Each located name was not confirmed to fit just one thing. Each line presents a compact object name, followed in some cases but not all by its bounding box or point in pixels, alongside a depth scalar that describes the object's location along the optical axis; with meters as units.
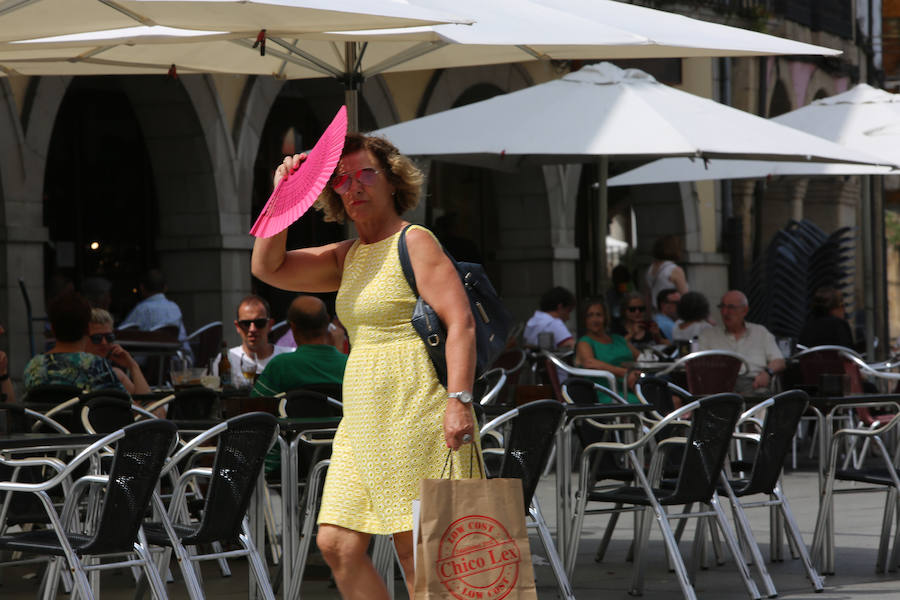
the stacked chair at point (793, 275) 34.78
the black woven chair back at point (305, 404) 13.60
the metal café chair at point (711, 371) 20.41
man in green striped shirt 14.31
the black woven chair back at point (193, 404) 14.83
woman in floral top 14.55
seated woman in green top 21.59
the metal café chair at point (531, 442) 12.02
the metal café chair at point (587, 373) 19.30
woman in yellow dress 9.04
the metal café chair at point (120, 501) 10.16
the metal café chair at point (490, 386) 13.31
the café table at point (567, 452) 13.35
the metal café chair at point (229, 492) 10.84
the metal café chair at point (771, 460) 13.70
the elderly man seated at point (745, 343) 21.39
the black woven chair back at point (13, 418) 13.39
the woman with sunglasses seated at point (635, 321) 24.33
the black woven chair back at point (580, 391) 14.96
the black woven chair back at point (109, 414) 13.15
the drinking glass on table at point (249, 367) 16.92
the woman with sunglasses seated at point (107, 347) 16.64
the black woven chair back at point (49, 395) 14.40
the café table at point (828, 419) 14.73
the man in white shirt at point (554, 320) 25.61
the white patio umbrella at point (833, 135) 25.37
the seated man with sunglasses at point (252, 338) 17.37
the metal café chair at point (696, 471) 12.93
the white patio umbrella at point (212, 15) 12.55
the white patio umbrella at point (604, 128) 20.17
